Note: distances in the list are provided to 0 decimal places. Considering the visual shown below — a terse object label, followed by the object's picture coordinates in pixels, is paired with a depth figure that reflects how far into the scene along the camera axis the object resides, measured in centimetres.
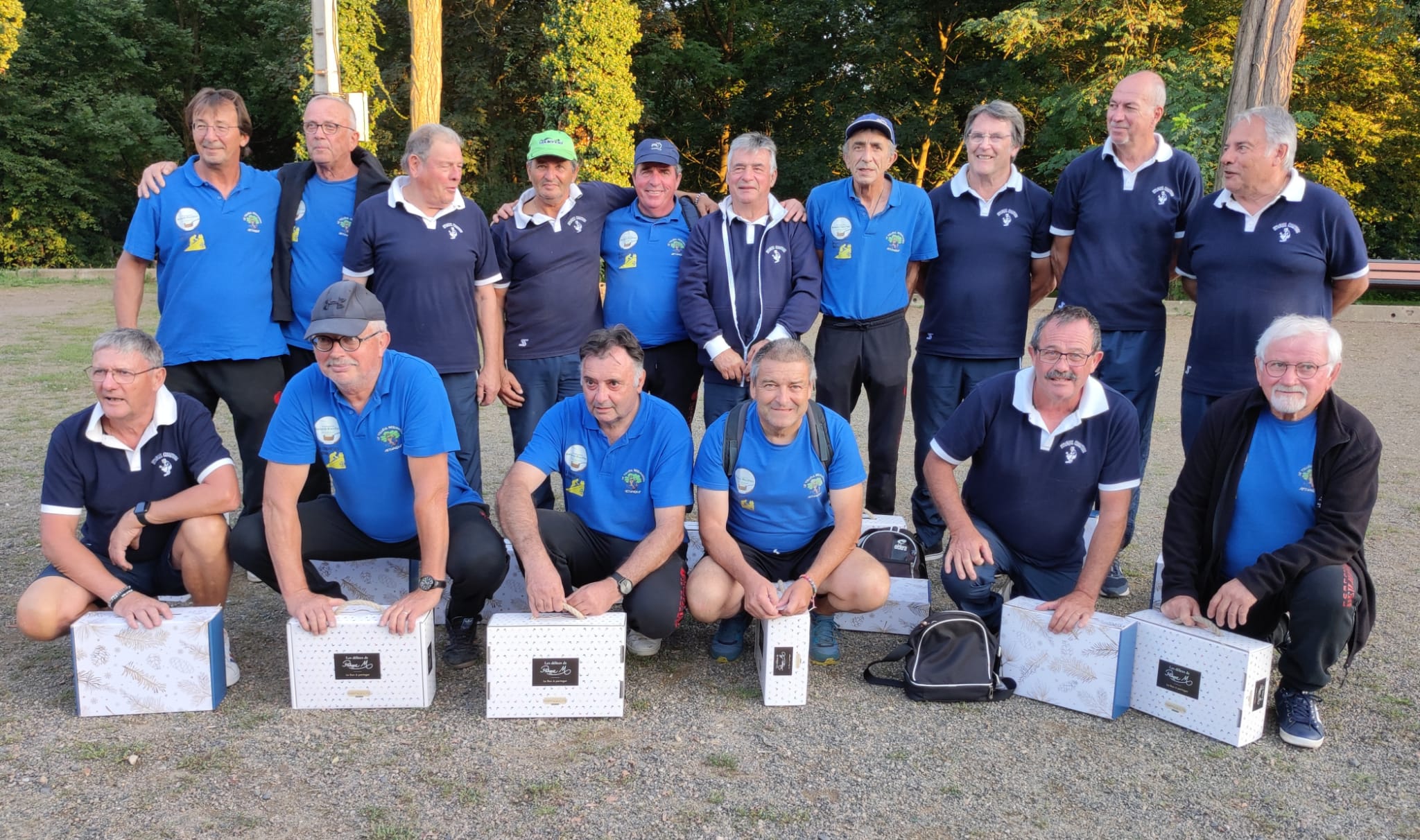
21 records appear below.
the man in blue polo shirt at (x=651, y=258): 519
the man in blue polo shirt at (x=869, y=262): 508
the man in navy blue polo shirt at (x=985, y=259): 516
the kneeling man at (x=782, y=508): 399
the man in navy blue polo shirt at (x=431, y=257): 473
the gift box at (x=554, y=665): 371
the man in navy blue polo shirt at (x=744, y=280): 501
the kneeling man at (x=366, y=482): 386
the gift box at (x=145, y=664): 365
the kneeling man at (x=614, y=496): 400
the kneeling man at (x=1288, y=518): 364
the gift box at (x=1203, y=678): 355
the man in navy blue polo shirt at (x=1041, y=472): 404
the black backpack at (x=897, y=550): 469
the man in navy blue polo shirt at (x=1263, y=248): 447
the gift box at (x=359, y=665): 374
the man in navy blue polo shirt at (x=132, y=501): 383
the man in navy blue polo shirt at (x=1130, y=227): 491
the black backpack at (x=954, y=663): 392
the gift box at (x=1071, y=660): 376
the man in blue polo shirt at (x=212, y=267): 479
